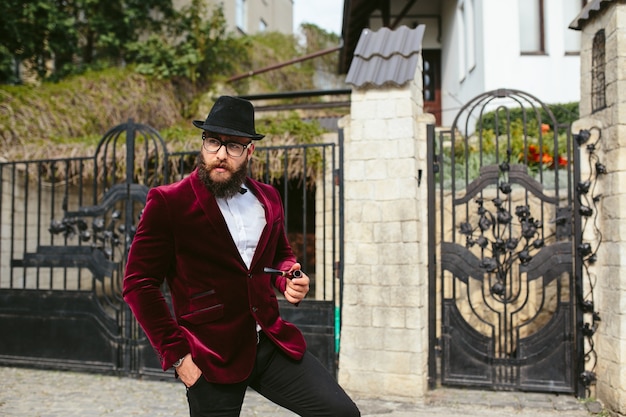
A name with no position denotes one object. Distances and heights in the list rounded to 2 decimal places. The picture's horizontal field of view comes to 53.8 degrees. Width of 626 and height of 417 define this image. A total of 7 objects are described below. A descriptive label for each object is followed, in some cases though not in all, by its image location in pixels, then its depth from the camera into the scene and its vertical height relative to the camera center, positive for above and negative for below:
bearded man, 2.45 -0.25
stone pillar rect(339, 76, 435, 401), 5.35 -0.19
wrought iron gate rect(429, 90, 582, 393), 5.30 -0.51
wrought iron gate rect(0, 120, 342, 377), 5.81 -0.80
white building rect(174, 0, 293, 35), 18.53 +7.55
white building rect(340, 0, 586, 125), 10.56 +3.23
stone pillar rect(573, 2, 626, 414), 4.82 +0.07
